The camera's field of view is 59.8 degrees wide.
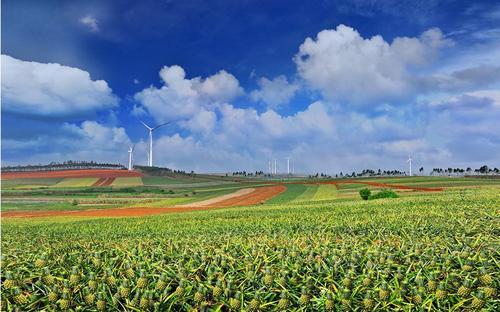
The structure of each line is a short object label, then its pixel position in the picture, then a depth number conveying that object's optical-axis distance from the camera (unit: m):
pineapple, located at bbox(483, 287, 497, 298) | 3.74
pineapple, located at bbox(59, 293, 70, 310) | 3.80
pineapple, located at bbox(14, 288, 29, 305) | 3.87
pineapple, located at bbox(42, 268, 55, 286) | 4.05
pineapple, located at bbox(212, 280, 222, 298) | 3.77
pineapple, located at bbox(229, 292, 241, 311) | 3.71
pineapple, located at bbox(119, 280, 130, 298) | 3.79
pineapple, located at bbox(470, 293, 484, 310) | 3.69
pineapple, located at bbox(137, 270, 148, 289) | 3.88
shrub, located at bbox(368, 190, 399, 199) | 42.64
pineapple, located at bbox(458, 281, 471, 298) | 3.78
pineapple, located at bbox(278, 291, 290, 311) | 3.68
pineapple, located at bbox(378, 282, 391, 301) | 3.72
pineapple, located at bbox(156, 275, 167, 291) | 3.84
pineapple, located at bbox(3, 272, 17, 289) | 3.97
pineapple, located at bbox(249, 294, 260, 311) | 3.68
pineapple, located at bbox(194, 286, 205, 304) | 3.74
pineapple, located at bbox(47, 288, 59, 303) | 3.86
